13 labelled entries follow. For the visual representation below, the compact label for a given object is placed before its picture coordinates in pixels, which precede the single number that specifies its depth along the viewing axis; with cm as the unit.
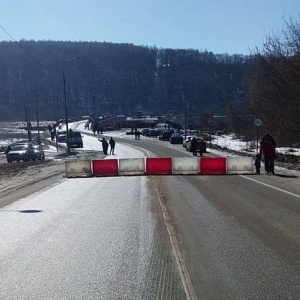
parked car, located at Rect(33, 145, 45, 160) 4531
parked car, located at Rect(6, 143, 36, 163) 4388
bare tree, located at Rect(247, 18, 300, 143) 3919
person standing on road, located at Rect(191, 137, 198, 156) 4731
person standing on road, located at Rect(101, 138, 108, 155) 5225
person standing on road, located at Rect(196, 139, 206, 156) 4632
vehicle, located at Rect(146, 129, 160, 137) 10575
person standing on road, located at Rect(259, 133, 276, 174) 2509
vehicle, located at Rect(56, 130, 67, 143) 8476
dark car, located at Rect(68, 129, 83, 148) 6900
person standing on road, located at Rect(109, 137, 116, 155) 5255
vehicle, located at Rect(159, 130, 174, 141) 8906
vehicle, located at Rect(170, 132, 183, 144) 7681
